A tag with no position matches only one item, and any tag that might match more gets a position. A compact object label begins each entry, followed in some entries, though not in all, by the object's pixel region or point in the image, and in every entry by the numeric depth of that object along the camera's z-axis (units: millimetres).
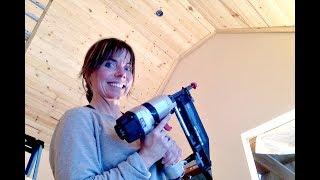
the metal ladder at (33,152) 2711
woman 966
